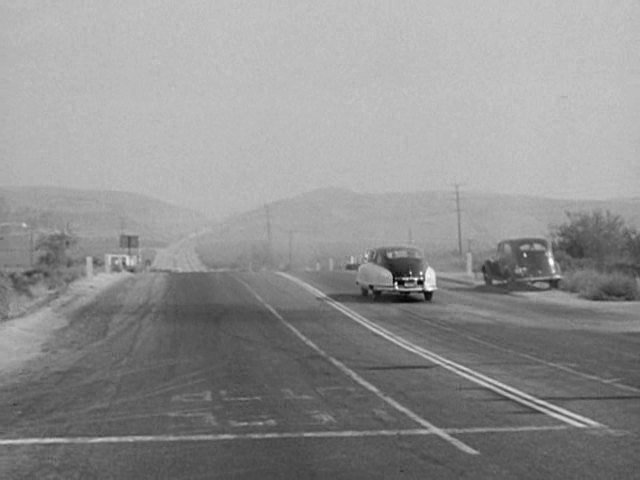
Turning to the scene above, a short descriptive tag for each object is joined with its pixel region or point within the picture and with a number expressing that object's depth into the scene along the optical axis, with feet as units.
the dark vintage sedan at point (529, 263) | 138.92
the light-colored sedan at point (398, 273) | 115.24
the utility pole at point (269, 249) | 360.03
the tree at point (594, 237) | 203.72
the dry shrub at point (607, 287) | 122.72
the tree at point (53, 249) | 205.20
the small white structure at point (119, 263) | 212.02
